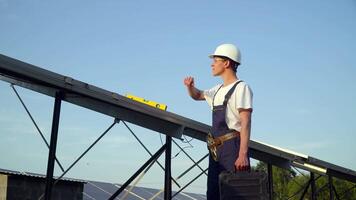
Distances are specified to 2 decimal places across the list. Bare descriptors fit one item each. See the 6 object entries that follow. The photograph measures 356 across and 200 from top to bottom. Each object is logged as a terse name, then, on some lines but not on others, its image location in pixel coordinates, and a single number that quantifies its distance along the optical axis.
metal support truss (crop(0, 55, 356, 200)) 3.94
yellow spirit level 4.78
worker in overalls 3.85
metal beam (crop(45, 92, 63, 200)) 4.00
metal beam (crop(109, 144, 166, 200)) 4.45
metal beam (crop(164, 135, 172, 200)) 5.00
